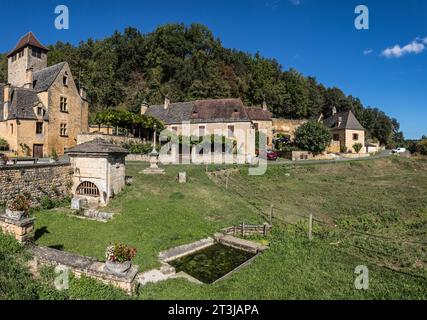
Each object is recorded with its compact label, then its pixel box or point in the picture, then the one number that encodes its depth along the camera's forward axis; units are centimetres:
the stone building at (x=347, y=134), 4666
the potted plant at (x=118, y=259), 687
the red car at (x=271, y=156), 3574
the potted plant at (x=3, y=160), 1392
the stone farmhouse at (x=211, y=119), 3816
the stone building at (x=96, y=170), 1575
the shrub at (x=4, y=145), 2619
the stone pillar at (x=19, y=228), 864
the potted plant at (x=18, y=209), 903
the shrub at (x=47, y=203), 1523
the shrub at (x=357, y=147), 4544
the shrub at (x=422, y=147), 4184
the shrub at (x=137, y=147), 3155
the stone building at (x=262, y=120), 4800
